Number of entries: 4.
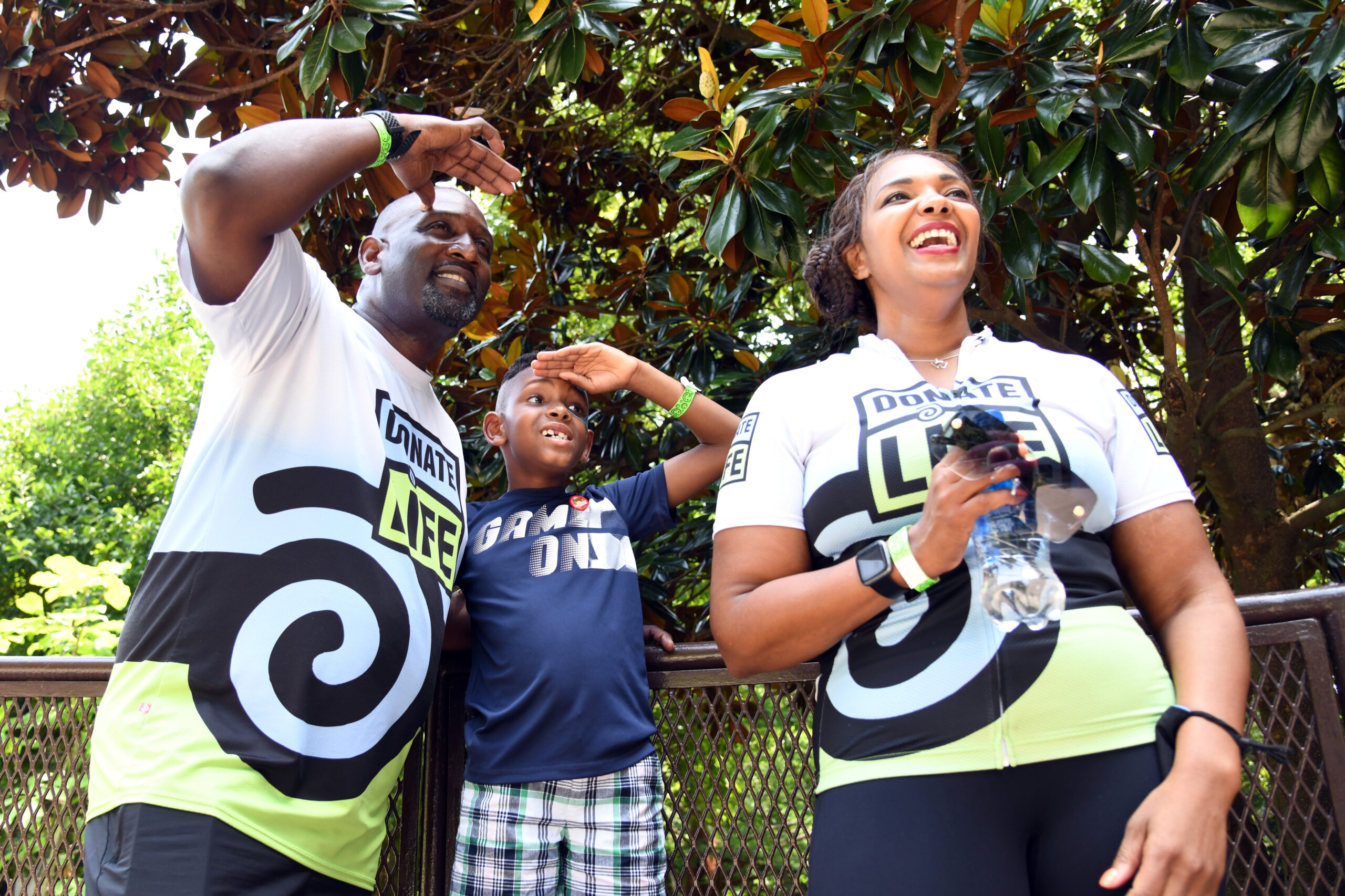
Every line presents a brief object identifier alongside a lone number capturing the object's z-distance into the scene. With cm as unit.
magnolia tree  230
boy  188
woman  126
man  146
